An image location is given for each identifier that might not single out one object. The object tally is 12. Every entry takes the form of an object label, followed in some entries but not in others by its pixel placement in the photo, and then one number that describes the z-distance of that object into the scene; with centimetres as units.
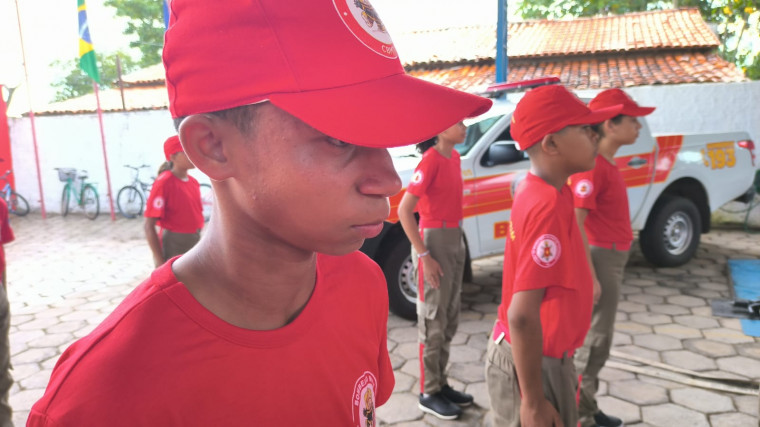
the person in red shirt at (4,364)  298
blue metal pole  780
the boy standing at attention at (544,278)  177
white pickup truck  477
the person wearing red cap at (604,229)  310
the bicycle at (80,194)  1295
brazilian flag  1036
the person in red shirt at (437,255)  343
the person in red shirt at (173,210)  397
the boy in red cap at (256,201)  73
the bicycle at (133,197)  1264
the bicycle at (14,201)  1326
